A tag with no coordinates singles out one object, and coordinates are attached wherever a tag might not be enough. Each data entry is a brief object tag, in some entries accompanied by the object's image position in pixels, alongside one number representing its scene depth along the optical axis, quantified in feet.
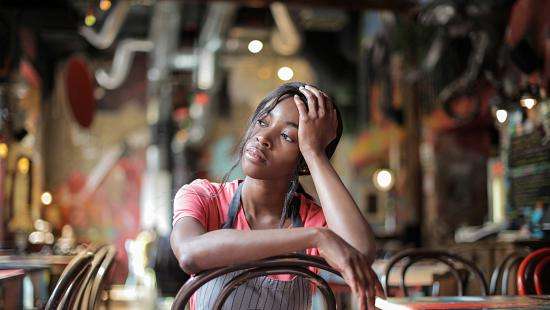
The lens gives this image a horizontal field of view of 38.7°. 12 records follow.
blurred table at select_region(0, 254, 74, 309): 12.17
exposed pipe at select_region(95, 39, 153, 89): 50.75
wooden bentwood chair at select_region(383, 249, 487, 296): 10.46
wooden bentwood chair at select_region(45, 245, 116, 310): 6.49
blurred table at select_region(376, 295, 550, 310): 6.58
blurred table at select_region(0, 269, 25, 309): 9.14
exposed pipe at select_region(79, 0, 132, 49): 29.78
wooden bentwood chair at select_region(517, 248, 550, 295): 9.31
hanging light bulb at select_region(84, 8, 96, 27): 19.38
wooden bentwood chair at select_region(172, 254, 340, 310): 5.78
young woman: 5.69
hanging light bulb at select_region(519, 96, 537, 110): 16.80
